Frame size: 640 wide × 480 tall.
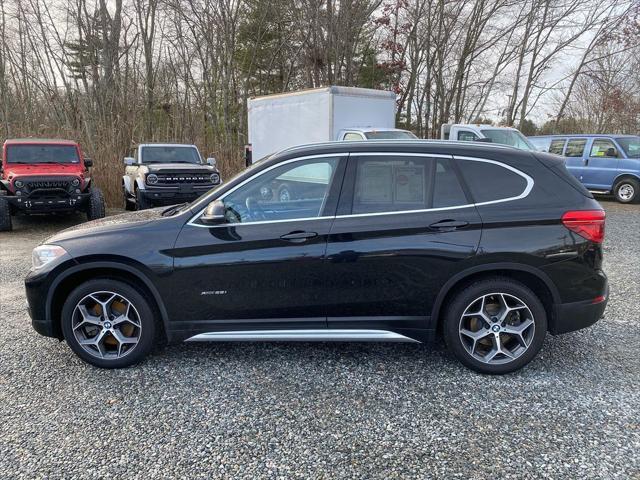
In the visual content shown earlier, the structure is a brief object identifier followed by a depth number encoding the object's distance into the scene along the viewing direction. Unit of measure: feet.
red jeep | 32.04
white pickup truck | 42.98
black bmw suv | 11.23
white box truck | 38.68
